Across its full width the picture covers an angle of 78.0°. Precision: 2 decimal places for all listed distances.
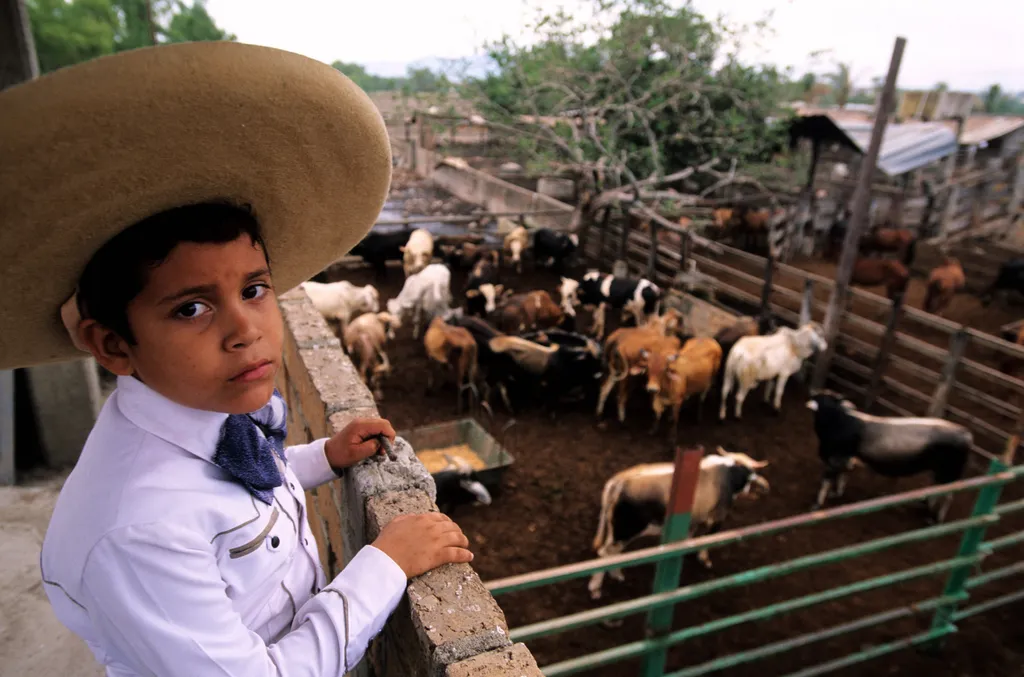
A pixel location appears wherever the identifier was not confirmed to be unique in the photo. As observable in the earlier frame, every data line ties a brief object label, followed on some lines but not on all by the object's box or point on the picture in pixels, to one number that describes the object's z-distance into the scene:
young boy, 0.91
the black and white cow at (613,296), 8.96
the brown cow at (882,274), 10.17
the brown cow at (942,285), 10.21
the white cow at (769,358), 6.98
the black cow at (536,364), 6.82
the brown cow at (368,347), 7.00
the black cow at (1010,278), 10.89
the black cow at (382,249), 10.88
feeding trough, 5.52
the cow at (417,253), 10.08
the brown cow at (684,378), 6.45
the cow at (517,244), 11.59
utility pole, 6.61
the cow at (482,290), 8.93
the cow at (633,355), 6.64
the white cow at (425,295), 8.67
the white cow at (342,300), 7.80
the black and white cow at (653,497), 4.45
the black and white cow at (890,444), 5.25
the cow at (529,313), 8.31
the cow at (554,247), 11.61
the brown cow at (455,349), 6.81
